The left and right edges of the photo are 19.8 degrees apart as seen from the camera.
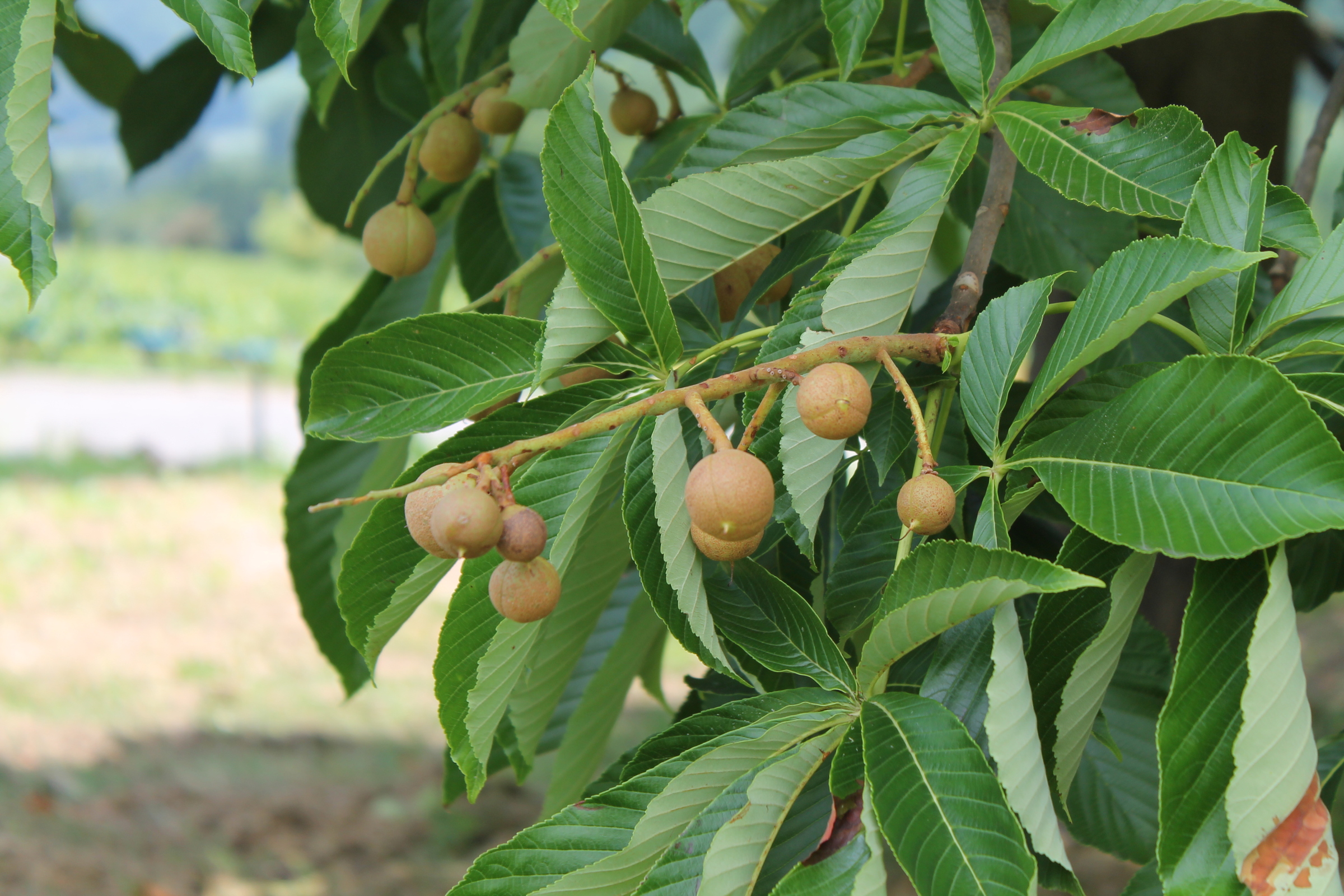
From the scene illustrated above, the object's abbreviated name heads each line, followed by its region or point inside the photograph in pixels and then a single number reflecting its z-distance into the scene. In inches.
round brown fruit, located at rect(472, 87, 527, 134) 76.9
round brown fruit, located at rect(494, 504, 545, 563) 62.1
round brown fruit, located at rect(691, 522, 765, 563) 63.8
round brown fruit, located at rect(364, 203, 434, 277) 75.9
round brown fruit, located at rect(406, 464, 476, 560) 63.0
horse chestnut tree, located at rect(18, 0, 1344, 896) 62.2
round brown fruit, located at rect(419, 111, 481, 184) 76.9
